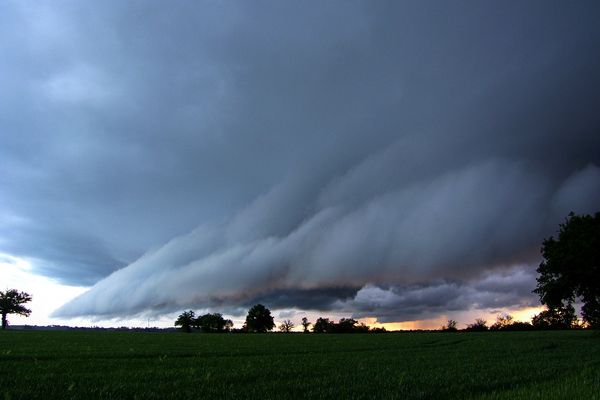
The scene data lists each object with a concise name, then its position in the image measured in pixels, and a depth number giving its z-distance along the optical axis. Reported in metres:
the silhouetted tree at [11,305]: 158.88
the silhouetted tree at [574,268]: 60.31
